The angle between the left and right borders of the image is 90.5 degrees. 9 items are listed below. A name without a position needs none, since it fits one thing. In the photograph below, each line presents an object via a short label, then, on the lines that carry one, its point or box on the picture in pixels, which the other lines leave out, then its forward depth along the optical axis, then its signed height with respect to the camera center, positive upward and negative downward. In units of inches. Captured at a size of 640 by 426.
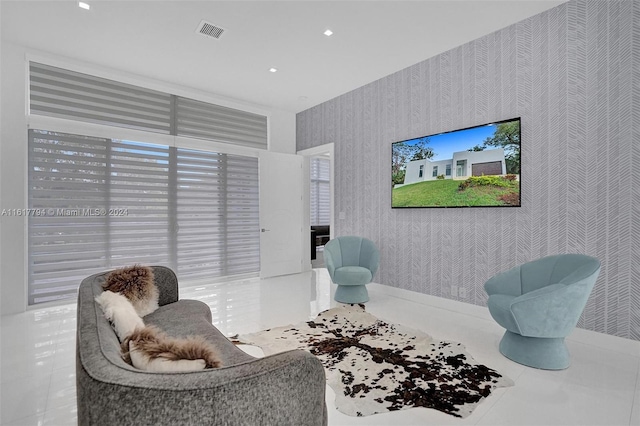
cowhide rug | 75.6 -43.9
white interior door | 216.4 +0.3
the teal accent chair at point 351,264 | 152.3 -26.3
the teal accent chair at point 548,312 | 88.0 -28.0
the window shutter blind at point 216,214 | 190.9 +0.3
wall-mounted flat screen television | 127.6 +21.0
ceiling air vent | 127.5 +76.2
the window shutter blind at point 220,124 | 192.2 +59.2
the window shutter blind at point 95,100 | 150.6 +59.3
